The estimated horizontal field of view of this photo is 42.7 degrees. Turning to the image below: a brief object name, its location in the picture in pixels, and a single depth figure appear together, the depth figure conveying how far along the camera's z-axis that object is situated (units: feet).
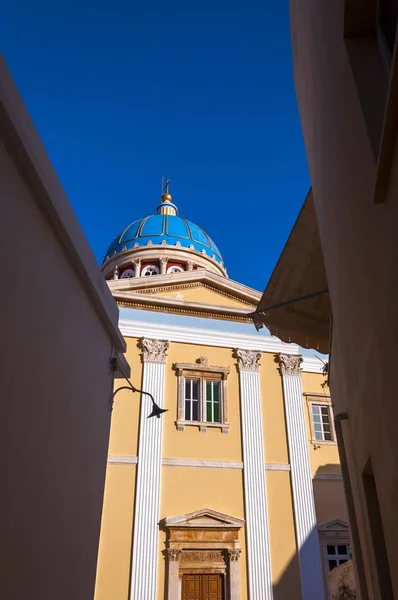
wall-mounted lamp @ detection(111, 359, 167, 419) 23.38
